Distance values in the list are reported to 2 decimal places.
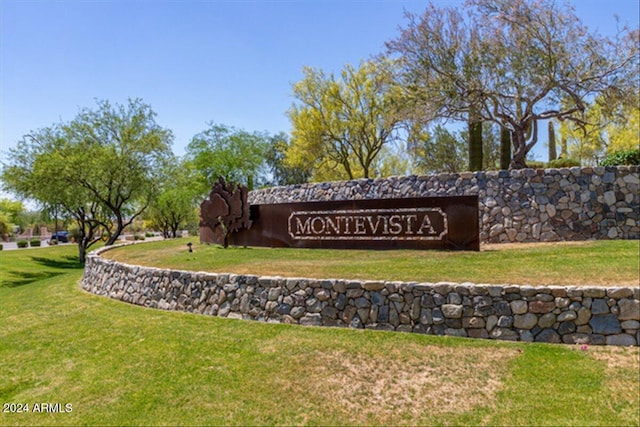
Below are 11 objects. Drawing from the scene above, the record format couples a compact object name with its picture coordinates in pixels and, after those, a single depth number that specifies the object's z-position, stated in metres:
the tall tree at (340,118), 25.78
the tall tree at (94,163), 20.45
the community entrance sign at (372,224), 9.55
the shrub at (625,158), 12.06
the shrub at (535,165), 15.48
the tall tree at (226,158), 35.22
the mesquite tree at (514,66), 14.46
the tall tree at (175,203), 24.00
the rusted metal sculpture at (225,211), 13.03
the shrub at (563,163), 13.46
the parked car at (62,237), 45.81
